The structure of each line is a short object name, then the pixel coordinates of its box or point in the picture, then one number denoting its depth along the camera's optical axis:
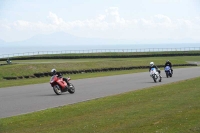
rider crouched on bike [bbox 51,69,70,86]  24.38
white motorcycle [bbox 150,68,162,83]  31.55
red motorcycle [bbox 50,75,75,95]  24.02
